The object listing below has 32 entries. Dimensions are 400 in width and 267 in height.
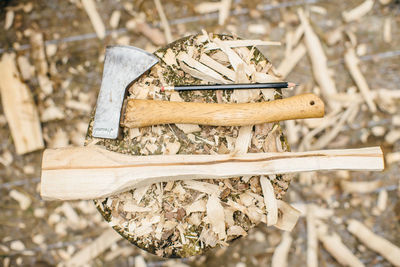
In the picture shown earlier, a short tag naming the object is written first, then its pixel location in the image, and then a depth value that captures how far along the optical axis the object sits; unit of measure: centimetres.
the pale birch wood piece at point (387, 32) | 122
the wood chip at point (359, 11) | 121
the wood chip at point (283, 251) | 120
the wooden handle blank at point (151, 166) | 96
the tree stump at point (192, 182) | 100
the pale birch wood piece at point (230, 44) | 102
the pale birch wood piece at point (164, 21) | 121
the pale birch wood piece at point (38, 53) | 122
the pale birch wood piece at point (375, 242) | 119
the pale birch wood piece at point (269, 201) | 100
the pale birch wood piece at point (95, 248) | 120
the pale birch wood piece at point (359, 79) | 120
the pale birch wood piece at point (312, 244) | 120
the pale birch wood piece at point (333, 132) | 120
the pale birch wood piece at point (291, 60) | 121
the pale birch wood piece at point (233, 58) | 101
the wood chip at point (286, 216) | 101
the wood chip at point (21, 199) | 122
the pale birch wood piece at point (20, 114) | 121
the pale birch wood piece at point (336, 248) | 119
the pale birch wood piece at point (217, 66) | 101
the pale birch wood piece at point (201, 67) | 101
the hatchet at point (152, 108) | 98
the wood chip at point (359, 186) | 121
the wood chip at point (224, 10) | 122
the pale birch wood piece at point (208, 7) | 122
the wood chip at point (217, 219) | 100
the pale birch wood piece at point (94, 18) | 122
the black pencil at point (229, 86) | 100
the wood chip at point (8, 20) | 123
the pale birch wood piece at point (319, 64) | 120
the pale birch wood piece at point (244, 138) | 100
